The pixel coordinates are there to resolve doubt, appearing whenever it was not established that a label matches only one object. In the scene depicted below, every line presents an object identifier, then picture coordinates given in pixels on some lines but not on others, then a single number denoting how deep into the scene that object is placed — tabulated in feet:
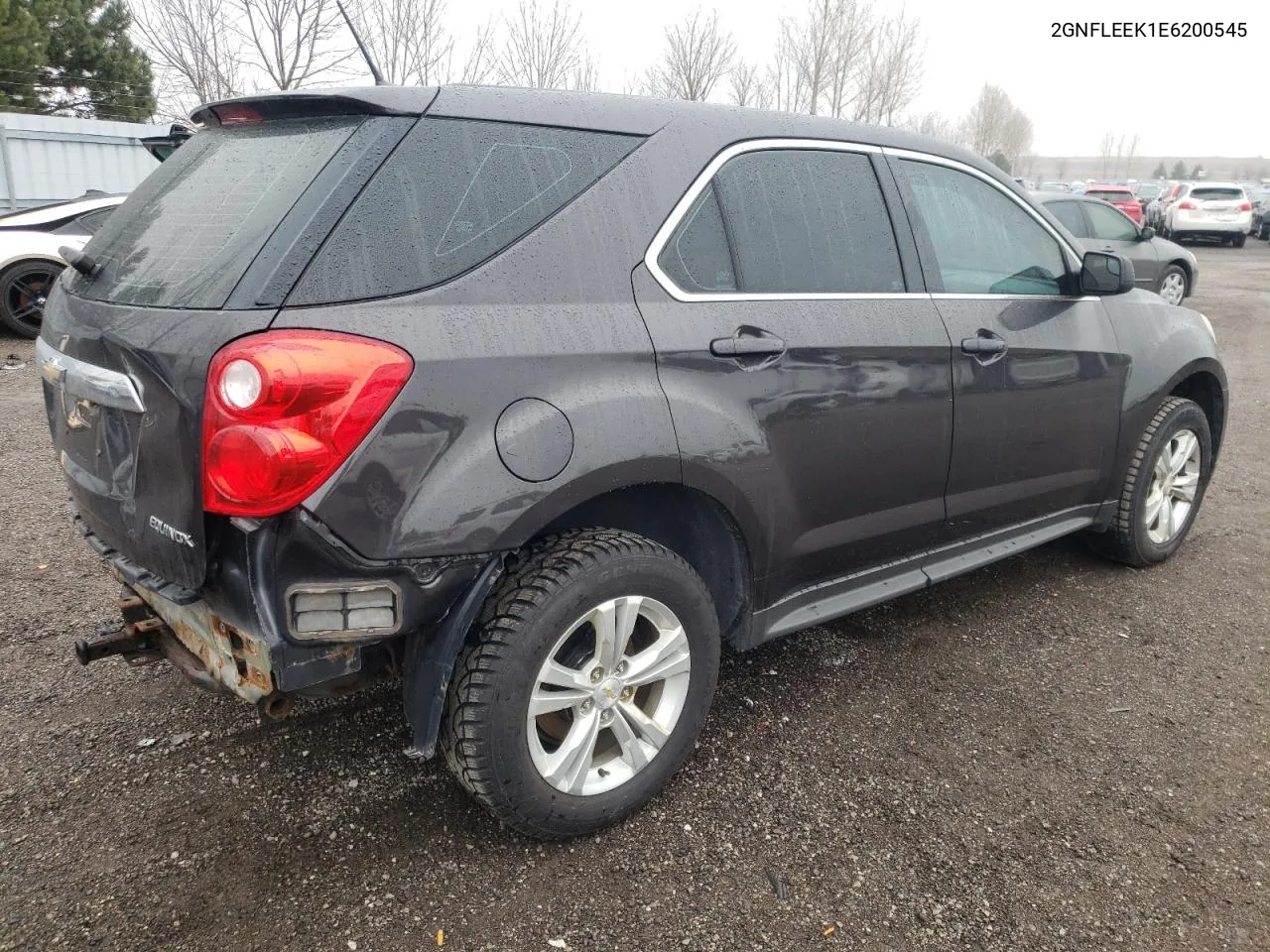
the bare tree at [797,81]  89.81
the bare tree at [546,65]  67.41
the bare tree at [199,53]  59.88
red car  70.90
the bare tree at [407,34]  59.41
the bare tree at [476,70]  62.80
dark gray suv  6.48
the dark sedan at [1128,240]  37.81
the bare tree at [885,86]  96.37
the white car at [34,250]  29.12
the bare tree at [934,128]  118.58
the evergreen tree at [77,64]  69.00
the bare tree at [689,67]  78.33
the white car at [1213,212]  79.82
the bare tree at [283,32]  56.90
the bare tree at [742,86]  81.25
